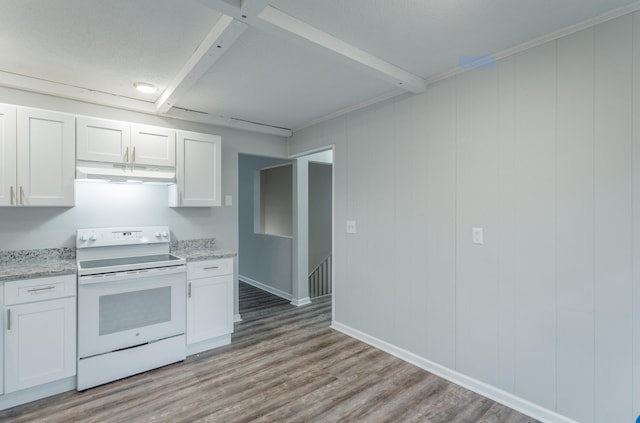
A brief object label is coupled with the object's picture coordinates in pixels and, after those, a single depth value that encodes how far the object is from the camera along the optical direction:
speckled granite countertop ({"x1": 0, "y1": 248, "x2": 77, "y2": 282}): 2.23
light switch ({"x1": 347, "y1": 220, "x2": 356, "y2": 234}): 3.40
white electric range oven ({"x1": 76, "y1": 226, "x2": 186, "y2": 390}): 2.44
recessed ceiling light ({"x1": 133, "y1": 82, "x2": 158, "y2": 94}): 2.73
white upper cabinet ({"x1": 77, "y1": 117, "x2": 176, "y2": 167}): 2.70
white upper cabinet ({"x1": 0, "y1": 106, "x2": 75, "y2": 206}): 2.38
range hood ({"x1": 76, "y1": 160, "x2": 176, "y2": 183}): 2.67
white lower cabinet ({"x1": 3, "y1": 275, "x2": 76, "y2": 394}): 2.18
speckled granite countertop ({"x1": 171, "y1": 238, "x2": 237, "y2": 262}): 3.05
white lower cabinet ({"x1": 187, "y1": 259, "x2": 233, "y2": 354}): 2.96
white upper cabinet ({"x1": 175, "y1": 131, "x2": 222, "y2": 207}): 3.21
